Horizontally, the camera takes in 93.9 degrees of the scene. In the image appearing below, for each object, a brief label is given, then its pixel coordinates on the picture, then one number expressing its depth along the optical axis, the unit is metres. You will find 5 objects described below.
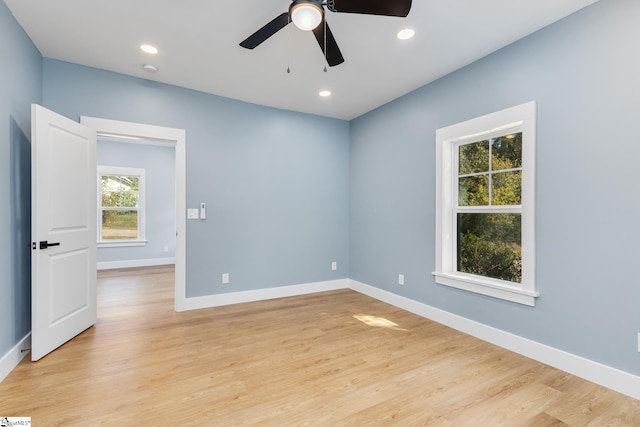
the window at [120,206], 6.47
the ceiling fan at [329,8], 1.70
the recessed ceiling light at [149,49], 2.79
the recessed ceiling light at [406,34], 2.48
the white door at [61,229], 2.41
